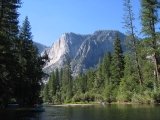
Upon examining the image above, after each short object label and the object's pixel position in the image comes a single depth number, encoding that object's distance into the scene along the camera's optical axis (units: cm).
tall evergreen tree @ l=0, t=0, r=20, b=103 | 1972
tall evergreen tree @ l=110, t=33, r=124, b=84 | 5962
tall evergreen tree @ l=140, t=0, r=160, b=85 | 3150
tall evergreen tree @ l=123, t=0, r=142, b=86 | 3744
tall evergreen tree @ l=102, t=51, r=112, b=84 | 7084
